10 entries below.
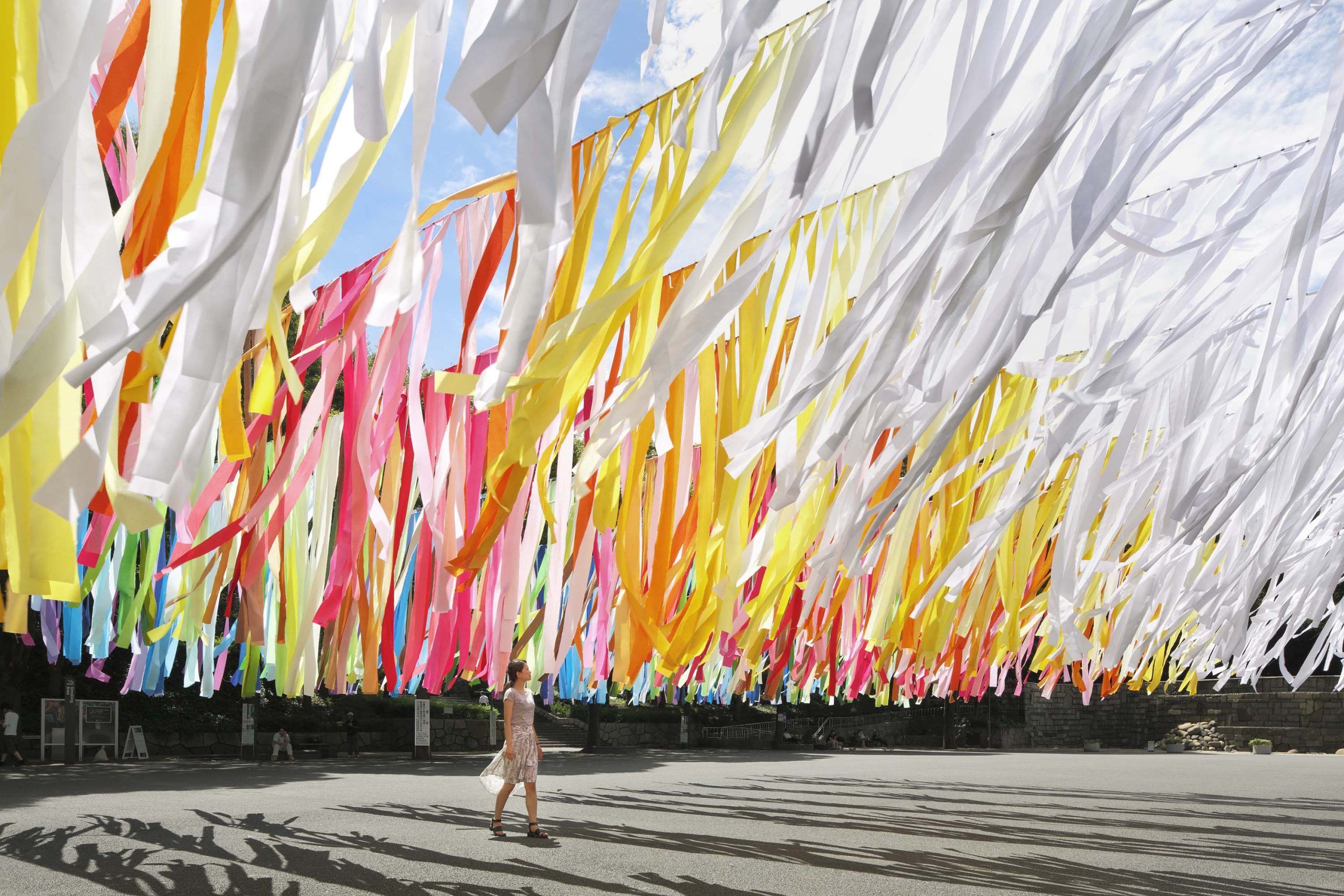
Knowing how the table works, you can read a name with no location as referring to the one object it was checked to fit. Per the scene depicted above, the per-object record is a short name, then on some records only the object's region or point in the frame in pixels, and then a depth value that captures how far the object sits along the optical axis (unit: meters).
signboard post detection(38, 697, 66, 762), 16.77
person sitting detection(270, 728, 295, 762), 19.06
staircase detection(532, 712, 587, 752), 27.27
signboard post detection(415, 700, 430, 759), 19.67
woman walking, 7.40
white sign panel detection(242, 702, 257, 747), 18.75
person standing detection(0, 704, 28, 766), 15.63
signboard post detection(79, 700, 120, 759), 16.91
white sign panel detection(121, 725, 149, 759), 18.45
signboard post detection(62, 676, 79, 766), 16.25
